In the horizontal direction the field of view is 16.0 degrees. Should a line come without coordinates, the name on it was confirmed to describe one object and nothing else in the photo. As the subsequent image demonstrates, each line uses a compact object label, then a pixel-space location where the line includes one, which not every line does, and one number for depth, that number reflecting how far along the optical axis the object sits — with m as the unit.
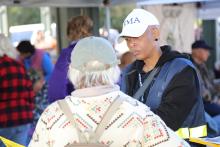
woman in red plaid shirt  7.15
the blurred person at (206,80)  10.10
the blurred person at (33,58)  10.42
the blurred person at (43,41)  15.11
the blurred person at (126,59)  8.73
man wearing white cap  4.47
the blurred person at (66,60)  6.40
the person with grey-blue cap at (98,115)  3.29
